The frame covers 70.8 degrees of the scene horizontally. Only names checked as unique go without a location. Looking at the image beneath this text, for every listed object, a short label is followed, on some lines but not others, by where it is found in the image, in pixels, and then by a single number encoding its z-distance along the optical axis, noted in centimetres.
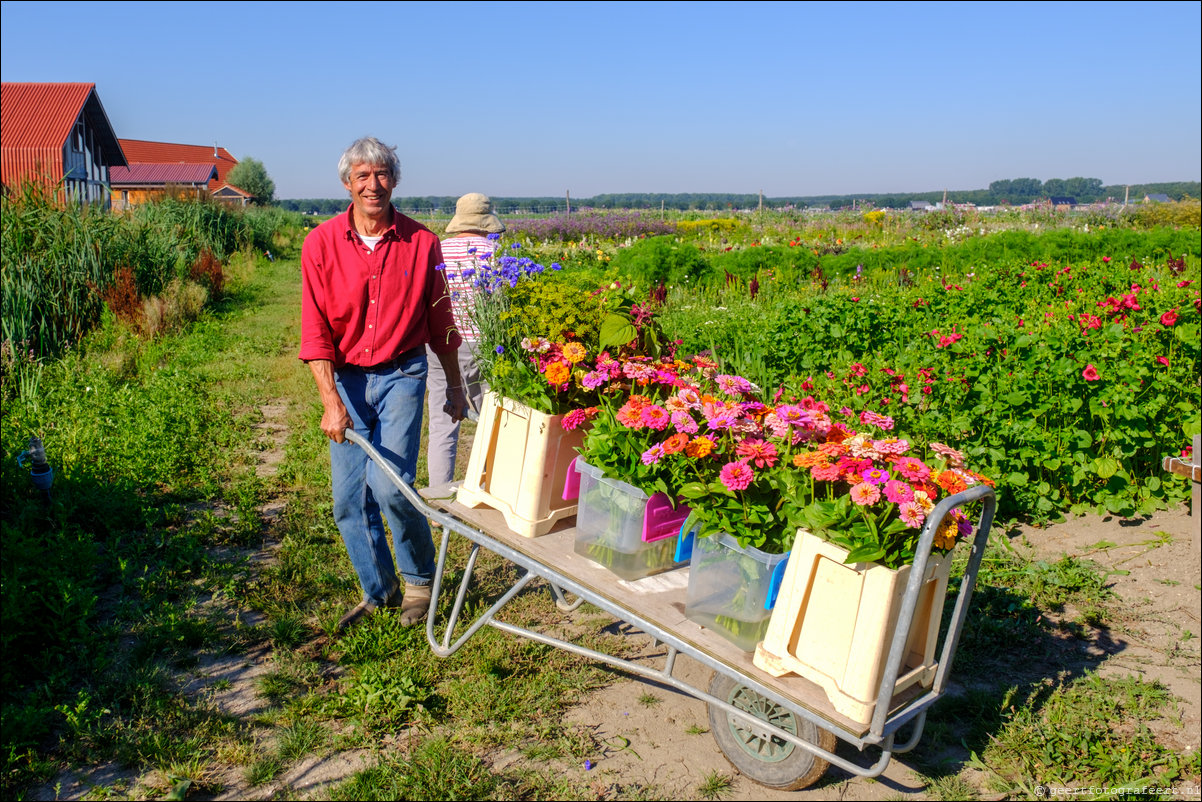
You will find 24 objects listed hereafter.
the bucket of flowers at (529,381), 270
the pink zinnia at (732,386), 259
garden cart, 195
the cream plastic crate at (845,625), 194
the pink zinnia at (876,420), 234
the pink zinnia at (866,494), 194
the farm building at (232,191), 5344
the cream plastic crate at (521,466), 269
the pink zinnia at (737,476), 213
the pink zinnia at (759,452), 218
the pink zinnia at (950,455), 222
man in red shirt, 325
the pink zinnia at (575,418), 263
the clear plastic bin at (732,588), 219
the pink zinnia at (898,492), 192
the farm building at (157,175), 4722
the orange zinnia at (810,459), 210
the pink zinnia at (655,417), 236
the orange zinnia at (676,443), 229
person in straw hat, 427
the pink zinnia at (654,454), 231
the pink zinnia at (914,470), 201
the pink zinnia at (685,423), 235
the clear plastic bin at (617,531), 245
